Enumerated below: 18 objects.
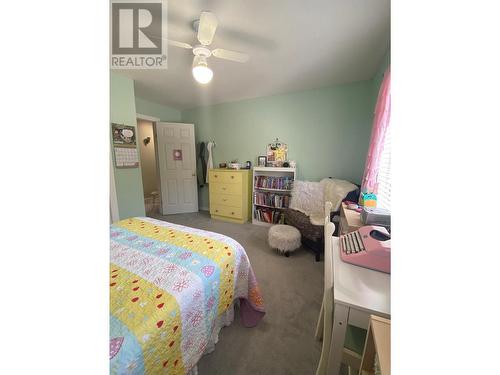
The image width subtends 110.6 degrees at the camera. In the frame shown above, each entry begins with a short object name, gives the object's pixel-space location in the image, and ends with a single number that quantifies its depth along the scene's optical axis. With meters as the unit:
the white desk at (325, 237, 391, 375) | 0.70
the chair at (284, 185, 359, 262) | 2.21
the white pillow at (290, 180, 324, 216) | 2.66
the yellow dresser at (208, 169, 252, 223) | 3.34
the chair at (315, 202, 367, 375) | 0.81
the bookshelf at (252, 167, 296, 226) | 3.18
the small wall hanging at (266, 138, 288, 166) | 3.22
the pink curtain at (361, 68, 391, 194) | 1.64
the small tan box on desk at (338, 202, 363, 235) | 1.51
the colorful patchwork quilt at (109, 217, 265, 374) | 0.67
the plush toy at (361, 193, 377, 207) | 1.74
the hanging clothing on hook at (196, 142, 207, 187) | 4.02
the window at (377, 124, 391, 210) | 1.70
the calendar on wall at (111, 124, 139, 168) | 2.51
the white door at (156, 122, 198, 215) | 3.71
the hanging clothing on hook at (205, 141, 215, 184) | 3.83
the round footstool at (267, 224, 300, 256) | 2.19
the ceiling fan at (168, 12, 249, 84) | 1.36
